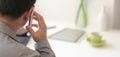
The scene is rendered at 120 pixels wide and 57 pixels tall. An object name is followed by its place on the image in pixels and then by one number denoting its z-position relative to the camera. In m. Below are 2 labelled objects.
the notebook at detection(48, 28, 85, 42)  1.59
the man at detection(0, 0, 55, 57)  0.82
